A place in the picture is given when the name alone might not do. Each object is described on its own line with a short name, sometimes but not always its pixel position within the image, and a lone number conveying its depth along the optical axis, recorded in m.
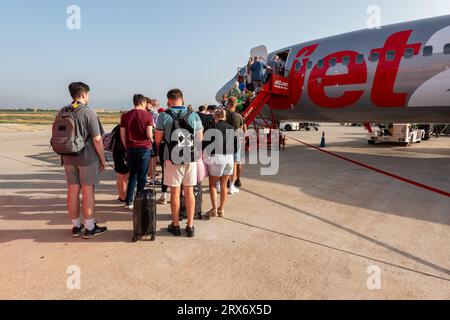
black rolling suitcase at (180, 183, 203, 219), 4.93
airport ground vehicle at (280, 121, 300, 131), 32.44
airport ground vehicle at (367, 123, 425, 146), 16.23
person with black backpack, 3.91
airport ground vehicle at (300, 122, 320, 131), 33.93
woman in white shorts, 4.75
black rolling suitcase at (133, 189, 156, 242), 3.91
